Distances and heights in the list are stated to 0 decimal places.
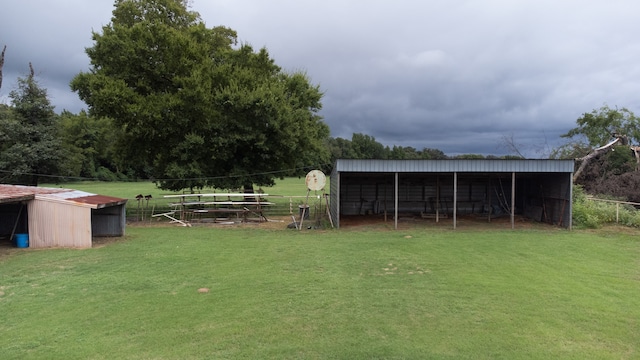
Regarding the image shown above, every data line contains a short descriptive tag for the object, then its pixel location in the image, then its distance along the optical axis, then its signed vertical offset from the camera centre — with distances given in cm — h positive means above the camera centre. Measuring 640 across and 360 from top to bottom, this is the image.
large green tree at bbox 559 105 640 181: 2495 +287
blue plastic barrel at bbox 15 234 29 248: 1220 -217
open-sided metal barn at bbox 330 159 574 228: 1942 -125
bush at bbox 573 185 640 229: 1587 -181
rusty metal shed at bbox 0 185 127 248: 1221 -152
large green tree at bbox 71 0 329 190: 1881 +329
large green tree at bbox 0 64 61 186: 2228 +209
